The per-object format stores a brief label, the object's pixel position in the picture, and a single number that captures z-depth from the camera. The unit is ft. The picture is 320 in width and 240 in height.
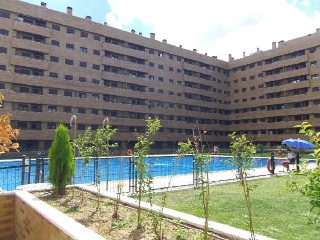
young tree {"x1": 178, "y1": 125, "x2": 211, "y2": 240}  16.49
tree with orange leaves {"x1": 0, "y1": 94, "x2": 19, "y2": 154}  18.42
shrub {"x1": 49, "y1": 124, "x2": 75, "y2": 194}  26.40
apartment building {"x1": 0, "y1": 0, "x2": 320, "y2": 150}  140.26
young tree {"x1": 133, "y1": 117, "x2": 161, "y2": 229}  19.06
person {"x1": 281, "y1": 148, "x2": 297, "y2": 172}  63.54
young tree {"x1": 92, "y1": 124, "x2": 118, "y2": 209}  24.44
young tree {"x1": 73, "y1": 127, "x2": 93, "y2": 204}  26.16
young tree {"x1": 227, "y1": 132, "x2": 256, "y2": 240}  13.67
